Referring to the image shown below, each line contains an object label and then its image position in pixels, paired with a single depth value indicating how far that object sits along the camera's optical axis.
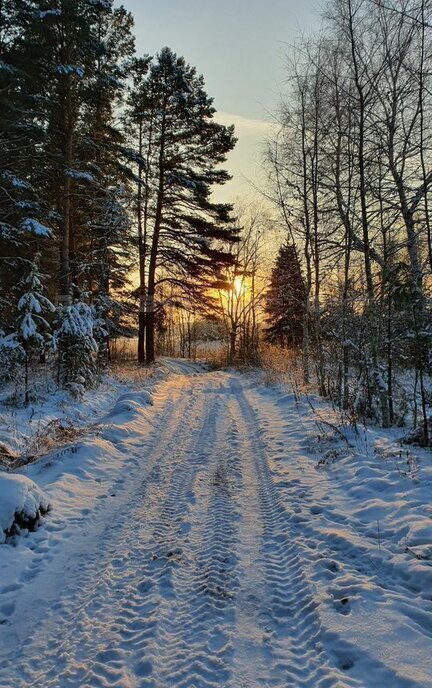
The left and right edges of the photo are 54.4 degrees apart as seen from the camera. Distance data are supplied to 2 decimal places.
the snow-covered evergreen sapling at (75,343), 11.69
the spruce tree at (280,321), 27.73
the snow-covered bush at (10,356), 10.00
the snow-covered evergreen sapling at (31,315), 10.05
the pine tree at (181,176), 20.58
